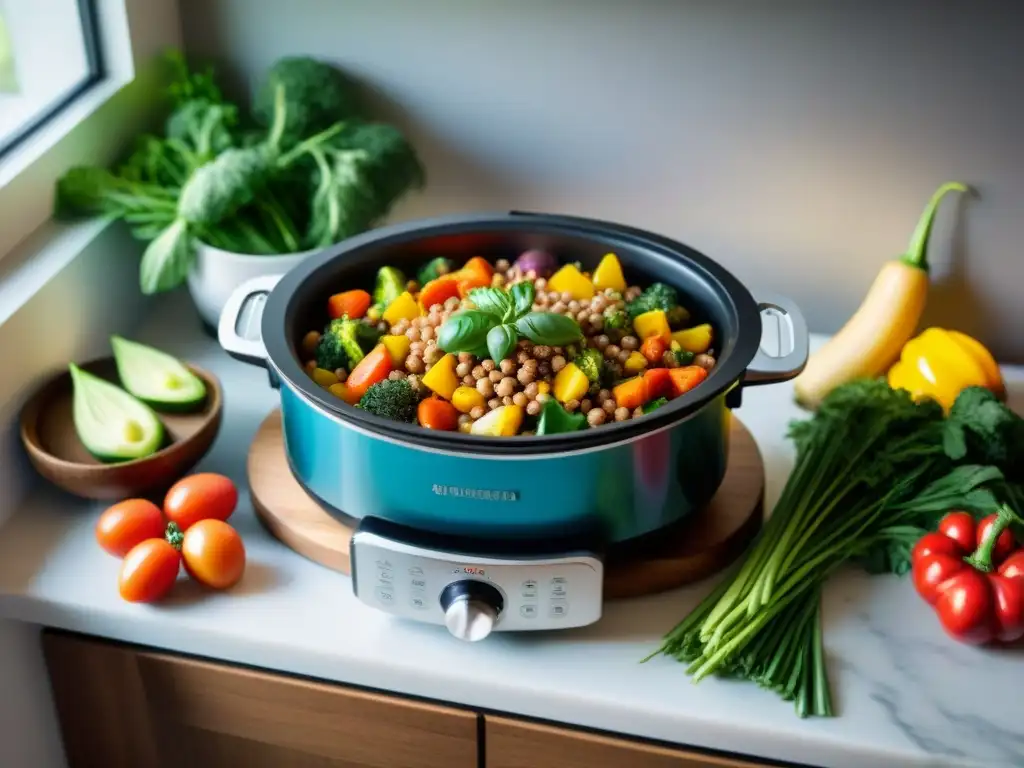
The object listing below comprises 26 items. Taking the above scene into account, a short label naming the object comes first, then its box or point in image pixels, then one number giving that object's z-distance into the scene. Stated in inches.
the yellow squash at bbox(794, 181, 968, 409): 59.0
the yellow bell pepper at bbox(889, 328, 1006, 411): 56.1
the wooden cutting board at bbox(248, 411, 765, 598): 47.5
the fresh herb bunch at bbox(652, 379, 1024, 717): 44.5
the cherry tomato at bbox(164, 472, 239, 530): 49.2
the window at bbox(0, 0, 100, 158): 60.7
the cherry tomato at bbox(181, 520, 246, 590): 46.9
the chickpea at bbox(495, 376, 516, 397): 44.5
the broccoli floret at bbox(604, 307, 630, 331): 48.6
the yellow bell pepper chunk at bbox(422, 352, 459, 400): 45.5
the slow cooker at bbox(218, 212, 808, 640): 42.1
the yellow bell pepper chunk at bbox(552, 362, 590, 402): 44.6
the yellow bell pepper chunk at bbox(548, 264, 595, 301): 51.4
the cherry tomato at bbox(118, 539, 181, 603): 46.4
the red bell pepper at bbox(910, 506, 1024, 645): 43.8
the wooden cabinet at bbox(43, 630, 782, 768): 46.2
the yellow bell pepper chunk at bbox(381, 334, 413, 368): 47.8
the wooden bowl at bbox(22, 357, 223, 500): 49.6
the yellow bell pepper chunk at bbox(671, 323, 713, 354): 48.9
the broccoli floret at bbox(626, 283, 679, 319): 50.2
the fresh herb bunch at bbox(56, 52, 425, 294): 58.2
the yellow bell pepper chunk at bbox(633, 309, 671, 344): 48.8
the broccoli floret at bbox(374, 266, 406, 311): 51.7
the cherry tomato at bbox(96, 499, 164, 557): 47.9
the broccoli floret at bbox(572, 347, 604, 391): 45.4
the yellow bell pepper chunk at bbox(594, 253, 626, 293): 52.3
